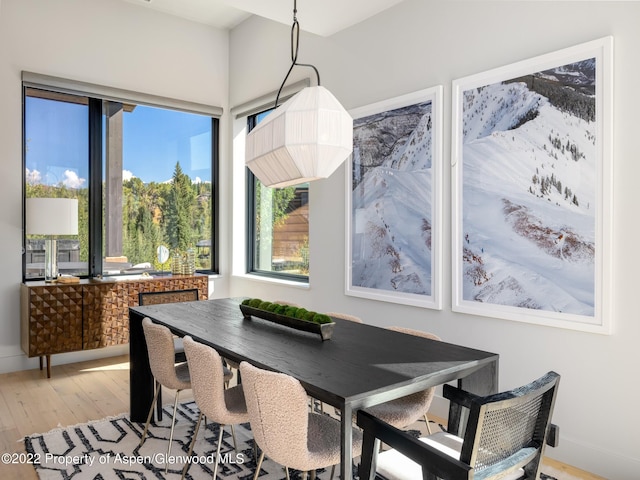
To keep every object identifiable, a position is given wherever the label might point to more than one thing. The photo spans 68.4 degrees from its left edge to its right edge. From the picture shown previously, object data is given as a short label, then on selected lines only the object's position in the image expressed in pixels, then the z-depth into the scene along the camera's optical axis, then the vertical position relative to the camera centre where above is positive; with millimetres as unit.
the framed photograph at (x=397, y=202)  3246 +288
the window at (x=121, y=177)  4395 +642
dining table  1592 -494
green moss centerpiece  2301 -407
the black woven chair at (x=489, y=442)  1306 -620
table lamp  3939 +195
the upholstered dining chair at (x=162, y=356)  2406 -611
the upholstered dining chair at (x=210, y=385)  1982 -627
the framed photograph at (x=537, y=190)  2428 +288
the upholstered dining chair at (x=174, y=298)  3136 -454
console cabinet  3938 -659
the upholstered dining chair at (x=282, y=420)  1619 -640
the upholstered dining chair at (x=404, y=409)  2107 -781
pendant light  2053 +455
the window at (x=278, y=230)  4703 +106
